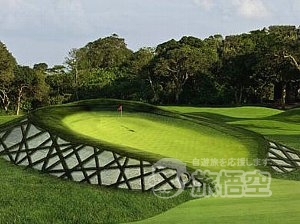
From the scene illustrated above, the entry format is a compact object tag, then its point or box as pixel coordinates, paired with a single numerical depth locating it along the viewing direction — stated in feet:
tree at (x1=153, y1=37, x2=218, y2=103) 168.86
